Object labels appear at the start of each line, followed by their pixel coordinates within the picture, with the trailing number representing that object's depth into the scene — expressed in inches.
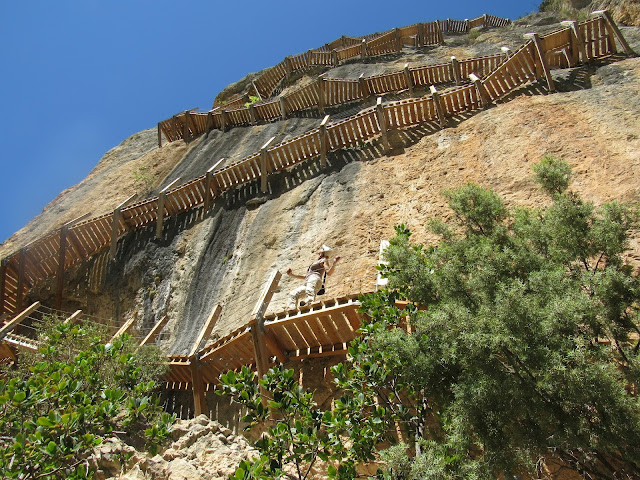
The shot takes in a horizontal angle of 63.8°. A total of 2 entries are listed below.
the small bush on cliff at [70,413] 169.8
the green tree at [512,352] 164.4
